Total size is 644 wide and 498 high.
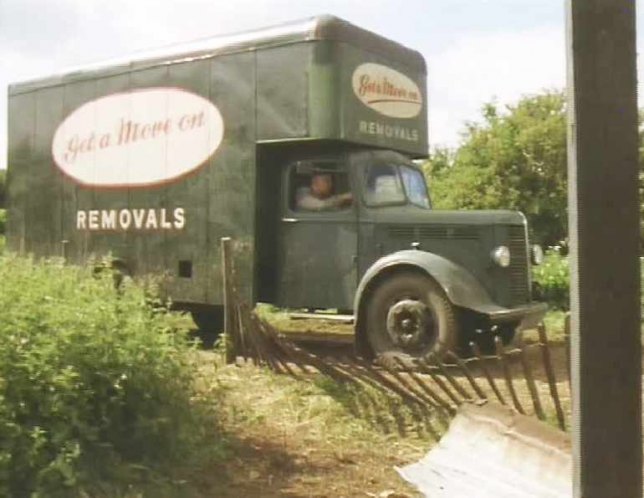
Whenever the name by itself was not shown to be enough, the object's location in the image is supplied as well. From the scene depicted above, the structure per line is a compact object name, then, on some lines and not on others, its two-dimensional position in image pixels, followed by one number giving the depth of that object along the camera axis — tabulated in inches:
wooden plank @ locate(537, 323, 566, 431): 200.5
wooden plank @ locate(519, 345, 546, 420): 204.8
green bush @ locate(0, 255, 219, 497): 149.9
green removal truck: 320.2
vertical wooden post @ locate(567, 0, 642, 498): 80.4
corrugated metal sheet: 156.9
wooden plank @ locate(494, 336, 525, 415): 197.0
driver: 341.4
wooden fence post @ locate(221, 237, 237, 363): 276.4
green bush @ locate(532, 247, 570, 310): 544.2
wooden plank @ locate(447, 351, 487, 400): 210.5
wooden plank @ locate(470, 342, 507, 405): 207.0
